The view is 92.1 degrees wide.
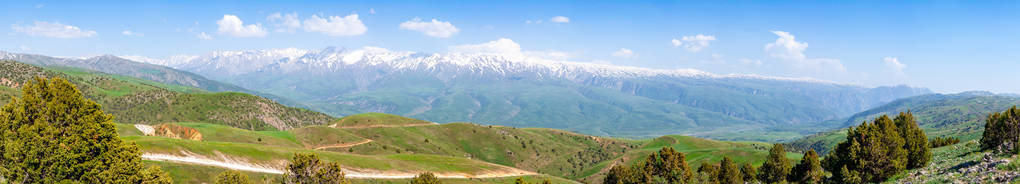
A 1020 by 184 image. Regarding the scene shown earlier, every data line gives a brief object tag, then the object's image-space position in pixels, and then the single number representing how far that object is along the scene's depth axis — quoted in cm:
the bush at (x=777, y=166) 8331
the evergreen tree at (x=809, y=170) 7046
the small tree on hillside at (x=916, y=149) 6022
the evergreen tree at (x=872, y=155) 5412
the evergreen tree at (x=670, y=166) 7194
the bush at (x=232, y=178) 5282
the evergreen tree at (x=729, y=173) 8438
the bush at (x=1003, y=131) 5554
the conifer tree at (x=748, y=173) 9322
